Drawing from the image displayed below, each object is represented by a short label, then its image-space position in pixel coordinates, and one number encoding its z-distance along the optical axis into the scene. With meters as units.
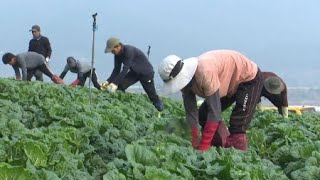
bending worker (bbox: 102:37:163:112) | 11.54
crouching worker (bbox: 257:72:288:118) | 10.82
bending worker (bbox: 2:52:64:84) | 14.85
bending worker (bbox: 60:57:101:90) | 16.44
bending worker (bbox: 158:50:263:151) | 6.29
